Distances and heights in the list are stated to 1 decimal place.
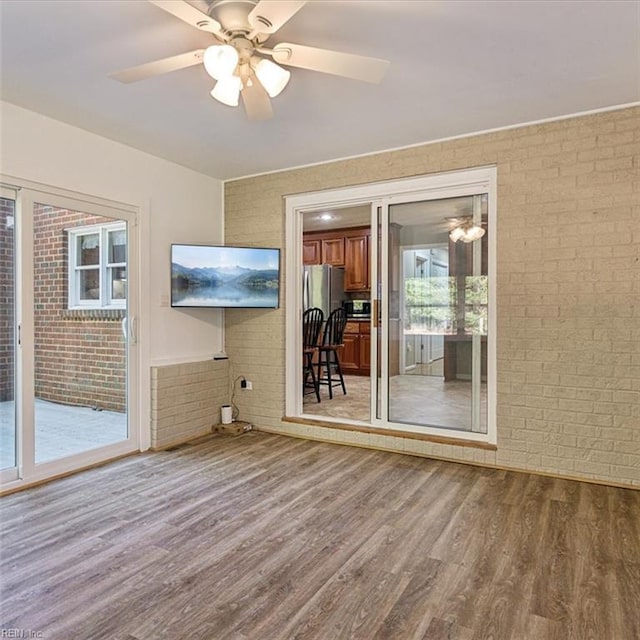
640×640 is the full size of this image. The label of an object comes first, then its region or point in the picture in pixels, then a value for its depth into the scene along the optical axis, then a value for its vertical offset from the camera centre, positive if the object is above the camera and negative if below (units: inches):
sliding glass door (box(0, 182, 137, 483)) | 122.8 -5.8
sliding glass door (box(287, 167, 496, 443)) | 143.3 +4.4
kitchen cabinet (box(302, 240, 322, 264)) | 308.7 +43.2
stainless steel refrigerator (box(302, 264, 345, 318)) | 288.2 +18.4
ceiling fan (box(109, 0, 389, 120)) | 70.8 +44.9
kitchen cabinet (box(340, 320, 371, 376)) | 295.4 -21.2
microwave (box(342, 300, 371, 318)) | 303.9 +4.8
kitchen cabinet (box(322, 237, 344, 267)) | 301.4 +42.2
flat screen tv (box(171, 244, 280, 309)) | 163.8 +14.4
